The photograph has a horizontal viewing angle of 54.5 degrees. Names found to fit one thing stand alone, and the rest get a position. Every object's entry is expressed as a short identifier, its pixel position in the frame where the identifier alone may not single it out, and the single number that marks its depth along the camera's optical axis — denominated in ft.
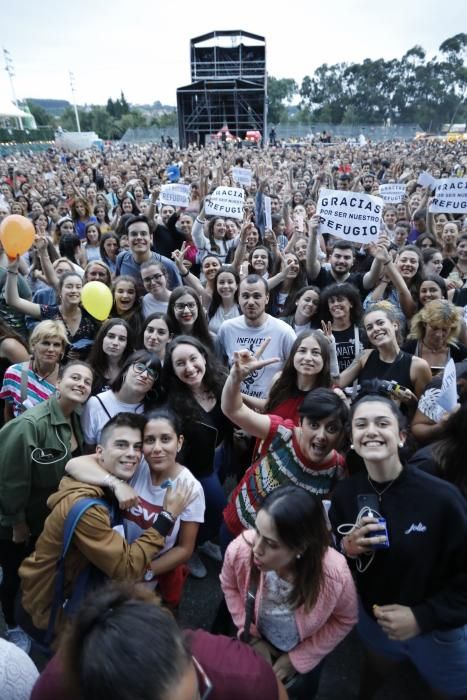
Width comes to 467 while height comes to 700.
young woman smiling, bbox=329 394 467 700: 5.72
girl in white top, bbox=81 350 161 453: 8.96
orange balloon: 13.74
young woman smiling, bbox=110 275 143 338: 13.37
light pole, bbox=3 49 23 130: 189.65
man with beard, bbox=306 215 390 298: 14.26
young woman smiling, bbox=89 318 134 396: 10.84
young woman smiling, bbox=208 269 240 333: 13.82
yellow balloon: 12.18
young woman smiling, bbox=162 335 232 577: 9.46
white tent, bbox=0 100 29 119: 122.76
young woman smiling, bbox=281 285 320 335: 12.65
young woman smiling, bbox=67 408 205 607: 7.37
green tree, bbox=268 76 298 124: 247.29
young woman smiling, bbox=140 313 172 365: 11.20
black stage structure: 114.11
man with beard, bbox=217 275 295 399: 11.51
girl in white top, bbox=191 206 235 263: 20.49
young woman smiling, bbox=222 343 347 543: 7.16
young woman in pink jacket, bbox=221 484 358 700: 5.61
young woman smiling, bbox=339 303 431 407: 9.53
